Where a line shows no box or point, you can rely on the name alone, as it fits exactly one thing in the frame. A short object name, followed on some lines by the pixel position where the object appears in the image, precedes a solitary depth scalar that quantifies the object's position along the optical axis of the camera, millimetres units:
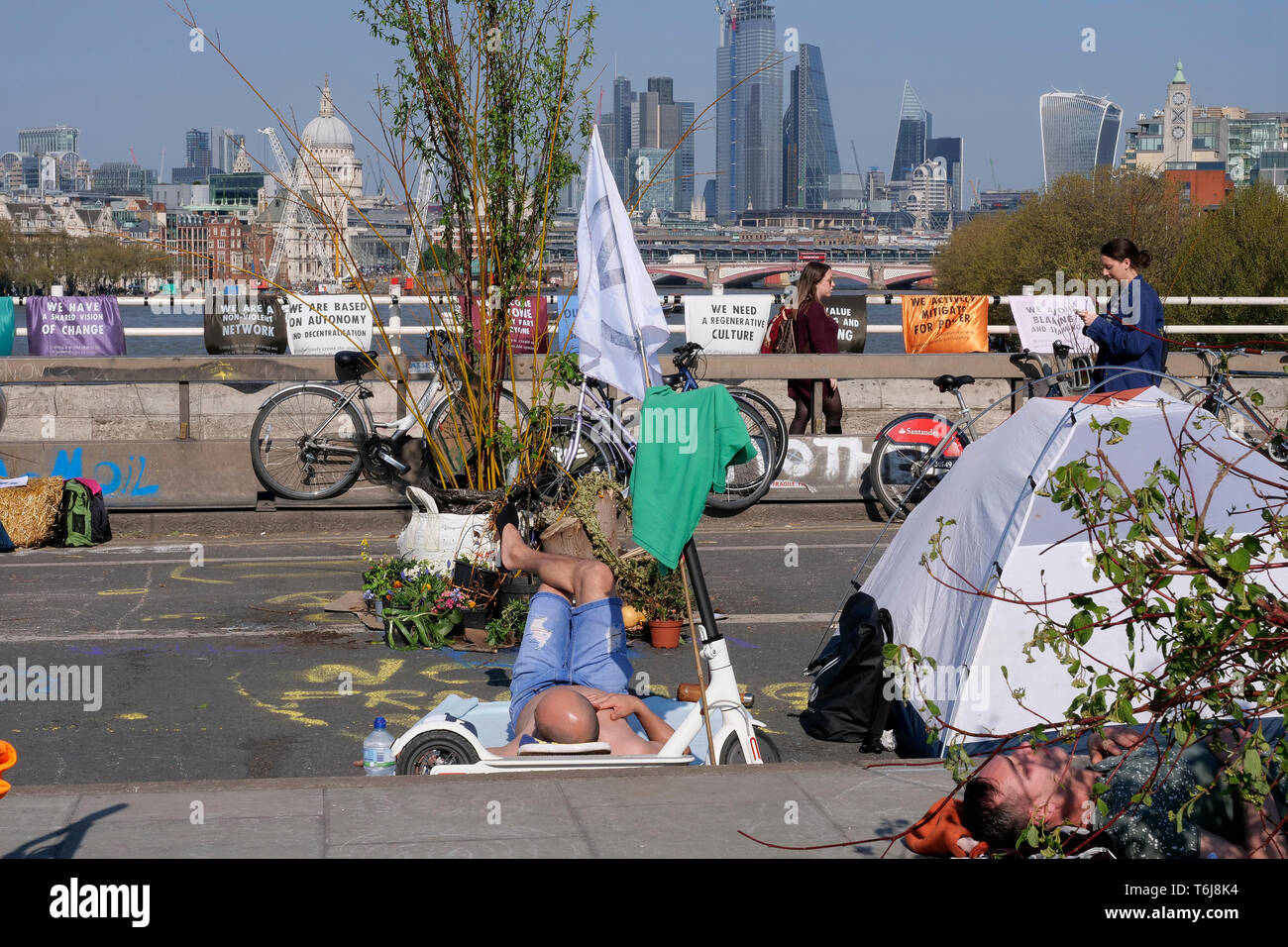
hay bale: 11500
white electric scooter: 5824
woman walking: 14203
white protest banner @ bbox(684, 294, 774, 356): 16359
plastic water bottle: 6125
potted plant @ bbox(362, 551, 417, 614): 8961
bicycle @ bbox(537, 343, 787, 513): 10492
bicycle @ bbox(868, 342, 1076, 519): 12805
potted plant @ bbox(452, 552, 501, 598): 8742
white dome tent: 6379
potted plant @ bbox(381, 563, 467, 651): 8664
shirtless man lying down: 5965
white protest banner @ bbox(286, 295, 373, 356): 15500
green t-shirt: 6070
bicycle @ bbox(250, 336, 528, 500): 12578
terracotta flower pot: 8633
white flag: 6891
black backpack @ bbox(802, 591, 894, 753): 6812
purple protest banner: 17098
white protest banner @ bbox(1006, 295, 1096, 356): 15961
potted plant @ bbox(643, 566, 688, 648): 8648
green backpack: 11766
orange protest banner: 18719
